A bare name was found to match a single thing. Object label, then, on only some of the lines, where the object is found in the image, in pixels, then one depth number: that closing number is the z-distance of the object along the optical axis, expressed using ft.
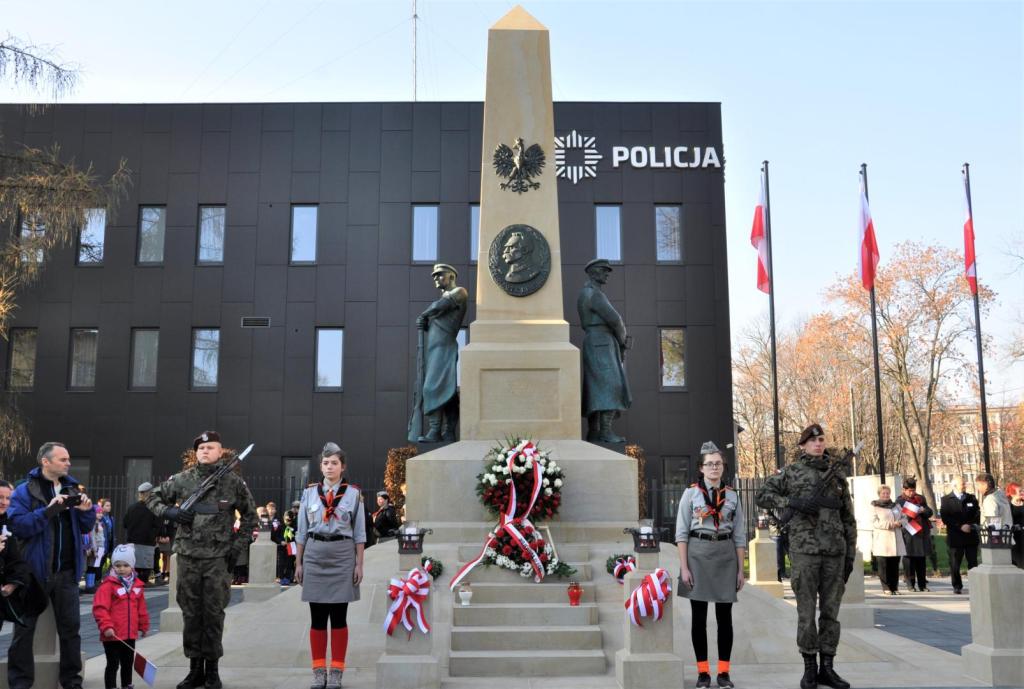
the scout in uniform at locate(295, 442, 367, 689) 25.57
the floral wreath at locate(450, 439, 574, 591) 33.14
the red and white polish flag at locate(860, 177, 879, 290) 76.69
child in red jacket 25.07
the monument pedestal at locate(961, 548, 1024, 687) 26.84
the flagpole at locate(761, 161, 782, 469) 74.49
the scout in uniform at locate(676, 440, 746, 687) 25.44
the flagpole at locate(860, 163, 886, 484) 76.74
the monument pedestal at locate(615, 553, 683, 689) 25.25
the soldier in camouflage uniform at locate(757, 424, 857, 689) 24.95
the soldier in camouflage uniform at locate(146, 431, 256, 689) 25.21
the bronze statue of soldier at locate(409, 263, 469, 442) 43.73
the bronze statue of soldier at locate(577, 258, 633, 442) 43.09
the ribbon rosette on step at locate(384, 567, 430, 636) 25.85
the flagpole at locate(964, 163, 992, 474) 74.12
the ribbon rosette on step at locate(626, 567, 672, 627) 25.35
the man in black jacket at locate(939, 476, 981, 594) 53.52
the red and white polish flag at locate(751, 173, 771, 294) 77.97
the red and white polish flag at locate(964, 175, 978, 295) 77.10
